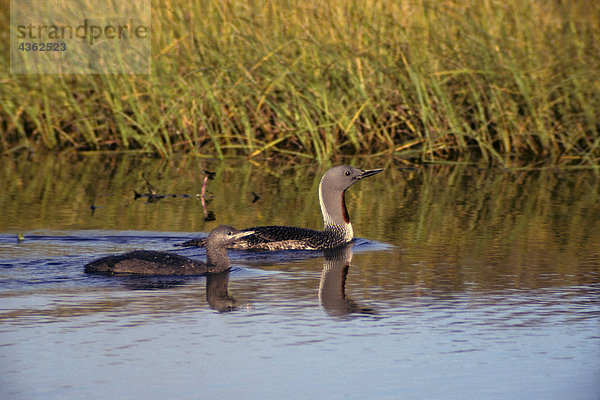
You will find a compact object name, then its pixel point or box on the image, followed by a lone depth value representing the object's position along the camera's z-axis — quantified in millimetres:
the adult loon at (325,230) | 17906
